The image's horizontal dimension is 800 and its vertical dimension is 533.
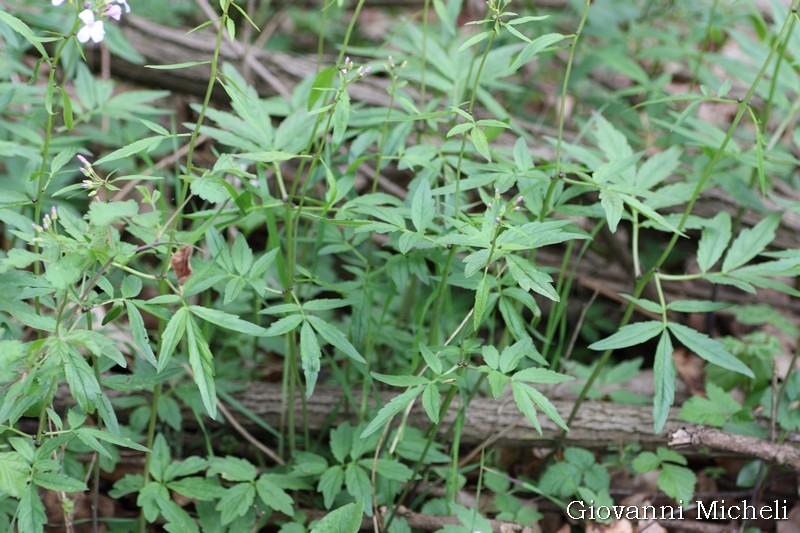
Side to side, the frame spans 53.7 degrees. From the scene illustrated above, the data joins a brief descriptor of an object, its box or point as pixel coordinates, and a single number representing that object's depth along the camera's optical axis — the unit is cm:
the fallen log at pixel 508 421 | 228
